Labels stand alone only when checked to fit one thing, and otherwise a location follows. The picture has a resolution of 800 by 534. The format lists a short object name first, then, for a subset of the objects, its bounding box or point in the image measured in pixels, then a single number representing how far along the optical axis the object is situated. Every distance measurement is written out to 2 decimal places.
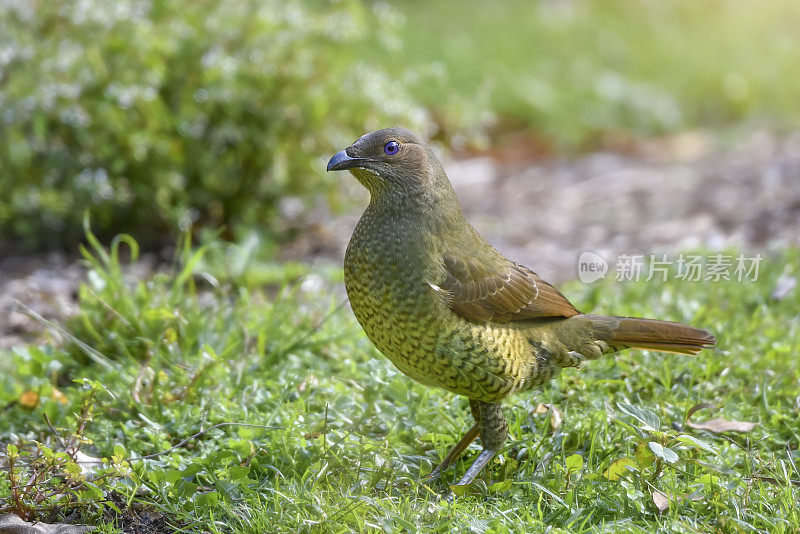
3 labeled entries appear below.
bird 6.59
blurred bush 11.12
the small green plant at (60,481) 6.10
